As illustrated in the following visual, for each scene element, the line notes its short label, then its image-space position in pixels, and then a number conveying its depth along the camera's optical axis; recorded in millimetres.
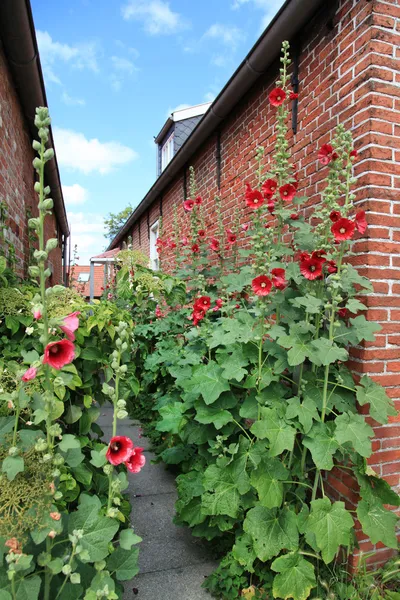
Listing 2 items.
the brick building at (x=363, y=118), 2102
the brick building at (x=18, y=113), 2611
